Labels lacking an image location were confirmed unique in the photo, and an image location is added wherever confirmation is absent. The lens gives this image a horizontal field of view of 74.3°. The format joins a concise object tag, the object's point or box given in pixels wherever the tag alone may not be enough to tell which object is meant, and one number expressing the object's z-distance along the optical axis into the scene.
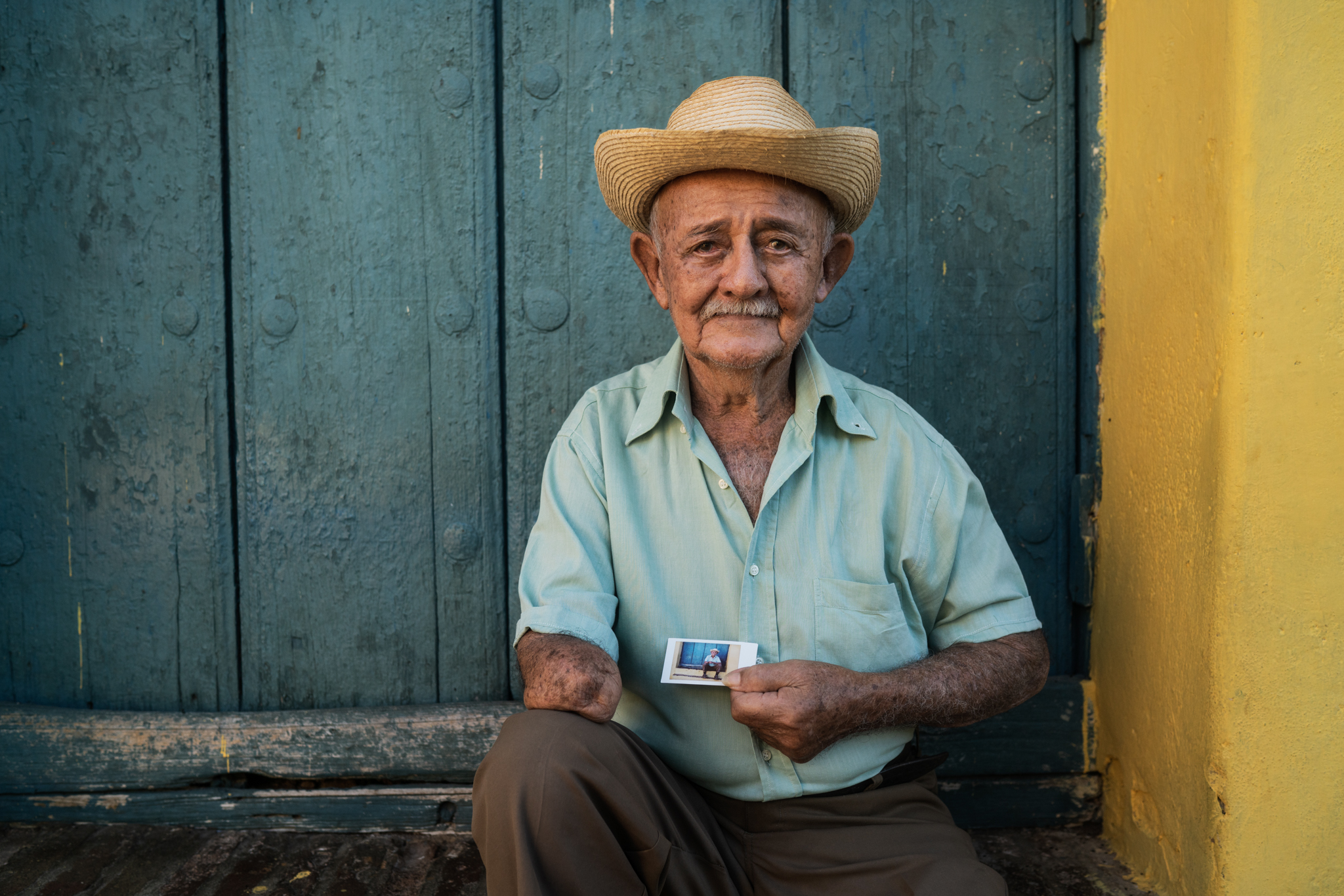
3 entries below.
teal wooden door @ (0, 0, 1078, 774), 2.04
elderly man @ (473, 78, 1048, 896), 1.47
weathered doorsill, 2.06
